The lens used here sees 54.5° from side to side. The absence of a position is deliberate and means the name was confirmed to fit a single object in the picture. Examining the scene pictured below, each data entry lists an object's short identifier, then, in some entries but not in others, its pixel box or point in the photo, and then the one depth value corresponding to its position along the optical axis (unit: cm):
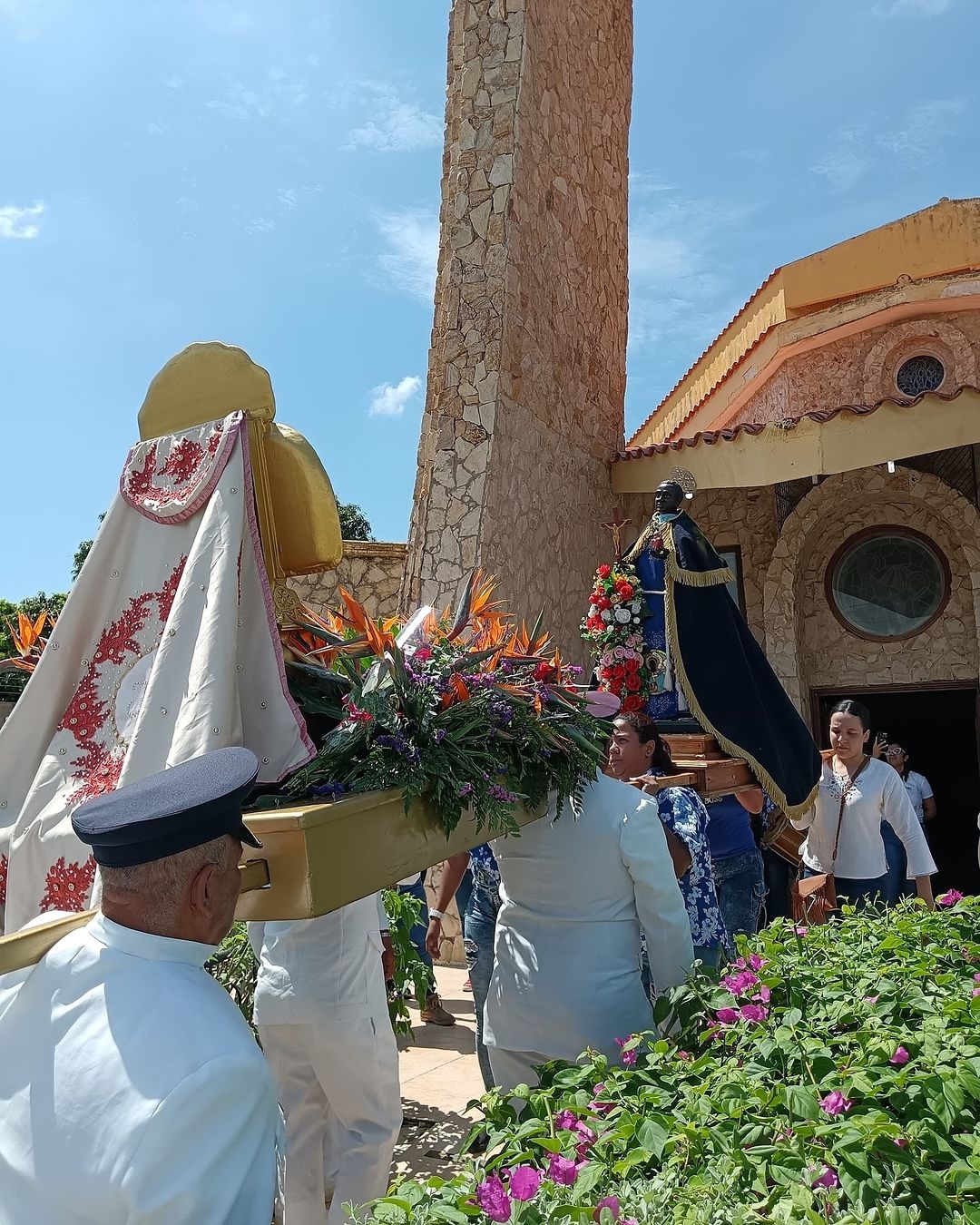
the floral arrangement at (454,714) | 184
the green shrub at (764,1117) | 134
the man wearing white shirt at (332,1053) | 279
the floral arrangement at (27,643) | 228
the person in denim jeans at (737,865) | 429
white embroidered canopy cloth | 187
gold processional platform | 149
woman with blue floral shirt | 320
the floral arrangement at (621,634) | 476
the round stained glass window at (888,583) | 879
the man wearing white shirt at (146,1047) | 113
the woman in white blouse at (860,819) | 473
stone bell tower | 721
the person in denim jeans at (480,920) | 346
